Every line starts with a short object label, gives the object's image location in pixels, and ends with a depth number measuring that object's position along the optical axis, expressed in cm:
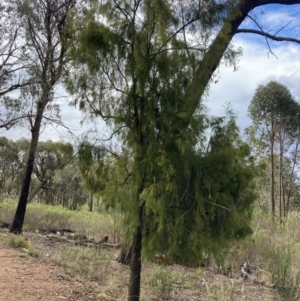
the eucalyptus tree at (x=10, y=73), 1016
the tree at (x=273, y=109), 1548
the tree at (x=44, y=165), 2186
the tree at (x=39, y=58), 930
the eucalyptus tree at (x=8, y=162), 2605
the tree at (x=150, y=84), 352
